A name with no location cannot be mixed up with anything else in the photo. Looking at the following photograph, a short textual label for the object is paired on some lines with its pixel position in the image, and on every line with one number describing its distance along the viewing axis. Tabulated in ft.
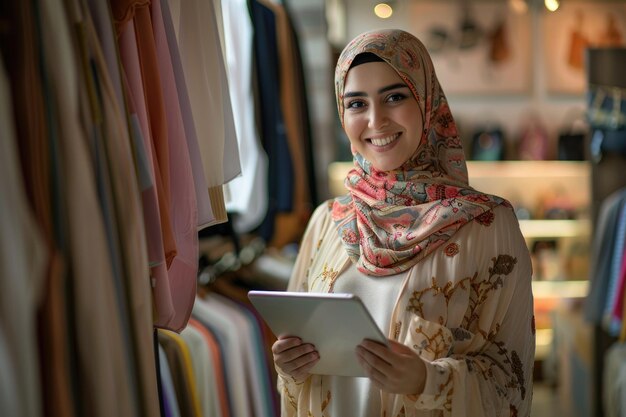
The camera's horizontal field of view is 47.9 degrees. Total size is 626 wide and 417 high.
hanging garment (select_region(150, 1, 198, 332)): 4.25
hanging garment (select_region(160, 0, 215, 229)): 4.43
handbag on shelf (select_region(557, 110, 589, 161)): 13.80
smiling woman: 4.30
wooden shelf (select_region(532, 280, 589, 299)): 13.69
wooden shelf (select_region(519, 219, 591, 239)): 13.76
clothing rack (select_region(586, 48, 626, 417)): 10.61
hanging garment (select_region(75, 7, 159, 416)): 3.34
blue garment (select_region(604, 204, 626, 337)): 9.92
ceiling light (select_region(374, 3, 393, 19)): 13.84
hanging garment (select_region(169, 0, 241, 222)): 4.89
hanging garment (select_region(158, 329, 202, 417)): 5.79
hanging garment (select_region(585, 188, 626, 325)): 10.26
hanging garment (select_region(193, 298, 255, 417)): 6.42
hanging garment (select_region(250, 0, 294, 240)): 9.11
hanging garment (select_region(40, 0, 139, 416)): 3.06
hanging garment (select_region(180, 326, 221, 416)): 6.03
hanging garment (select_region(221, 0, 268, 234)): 8.73
